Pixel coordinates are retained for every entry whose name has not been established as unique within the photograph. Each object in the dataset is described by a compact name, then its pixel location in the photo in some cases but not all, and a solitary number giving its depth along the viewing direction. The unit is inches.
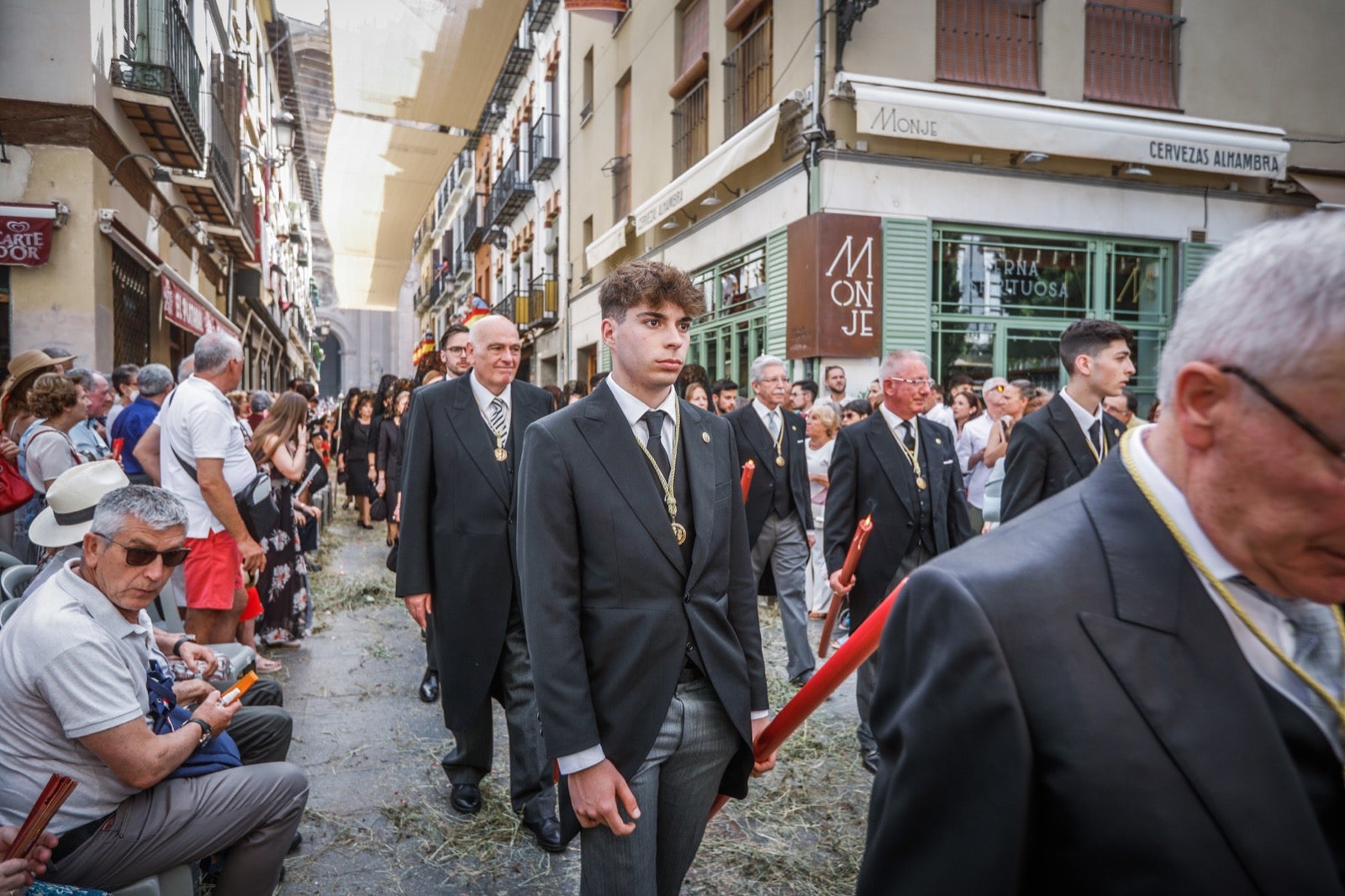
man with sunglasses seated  96.9
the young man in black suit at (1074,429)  161.2
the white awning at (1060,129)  422.9
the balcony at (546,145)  955.3
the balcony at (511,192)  1066.7
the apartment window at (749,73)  509.4
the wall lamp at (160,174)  508.1
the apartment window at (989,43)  462.6
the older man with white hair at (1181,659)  38.9
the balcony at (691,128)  596.4
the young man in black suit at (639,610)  87.3
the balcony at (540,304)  959.0
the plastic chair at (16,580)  142.6
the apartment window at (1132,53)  490.6
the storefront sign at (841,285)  433.7
